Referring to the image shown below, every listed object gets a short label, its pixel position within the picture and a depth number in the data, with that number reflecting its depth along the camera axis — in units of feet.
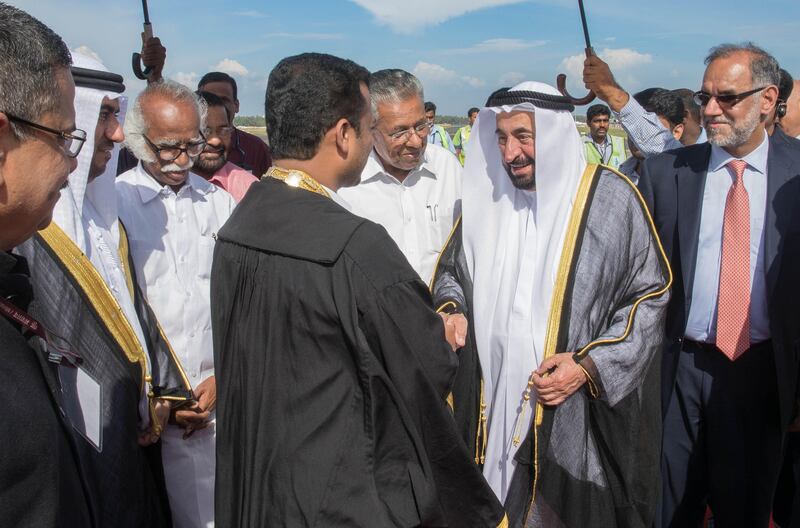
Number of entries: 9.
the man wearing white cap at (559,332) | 9.38
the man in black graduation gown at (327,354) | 5.85
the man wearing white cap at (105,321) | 7.16
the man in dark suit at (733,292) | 10.21
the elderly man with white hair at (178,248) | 10.00
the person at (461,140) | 47.19
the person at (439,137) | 44.19
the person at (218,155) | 13.08
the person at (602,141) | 34.30
